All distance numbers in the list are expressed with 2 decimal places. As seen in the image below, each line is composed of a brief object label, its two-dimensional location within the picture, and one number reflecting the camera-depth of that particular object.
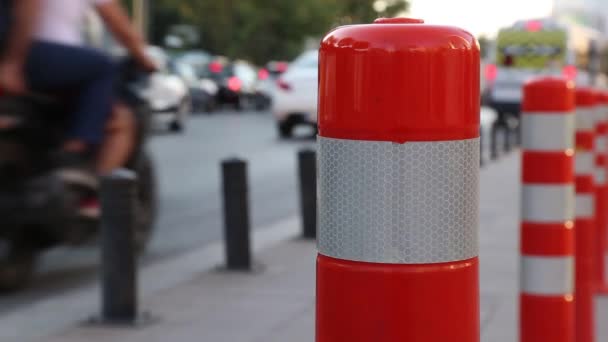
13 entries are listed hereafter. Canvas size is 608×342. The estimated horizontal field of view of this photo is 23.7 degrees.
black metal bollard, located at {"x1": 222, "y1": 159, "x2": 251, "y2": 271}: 8.60
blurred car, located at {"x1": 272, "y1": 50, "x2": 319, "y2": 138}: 25.16
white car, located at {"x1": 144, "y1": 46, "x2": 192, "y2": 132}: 27.61
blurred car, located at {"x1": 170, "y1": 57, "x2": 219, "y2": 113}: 38.28
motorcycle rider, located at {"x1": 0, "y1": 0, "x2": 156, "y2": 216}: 7.87
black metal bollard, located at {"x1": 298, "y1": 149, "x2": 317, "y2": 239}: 10.26
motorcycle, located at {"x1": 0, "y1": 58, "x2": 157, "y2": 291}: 7.69
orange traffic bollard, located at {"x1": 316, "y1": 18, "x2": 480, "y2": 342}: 3.21
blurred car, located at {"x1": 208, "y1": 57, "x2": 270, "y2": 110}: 46.09
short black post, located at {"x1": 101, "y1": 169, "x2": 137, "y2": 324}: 6.84
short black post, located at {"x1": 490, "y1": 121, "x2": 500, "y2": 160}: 21.02
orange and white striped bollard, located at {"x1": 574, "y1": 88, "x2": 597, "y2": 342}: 5.96
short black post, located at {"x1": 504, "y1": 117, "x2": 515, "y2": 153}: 23.12
